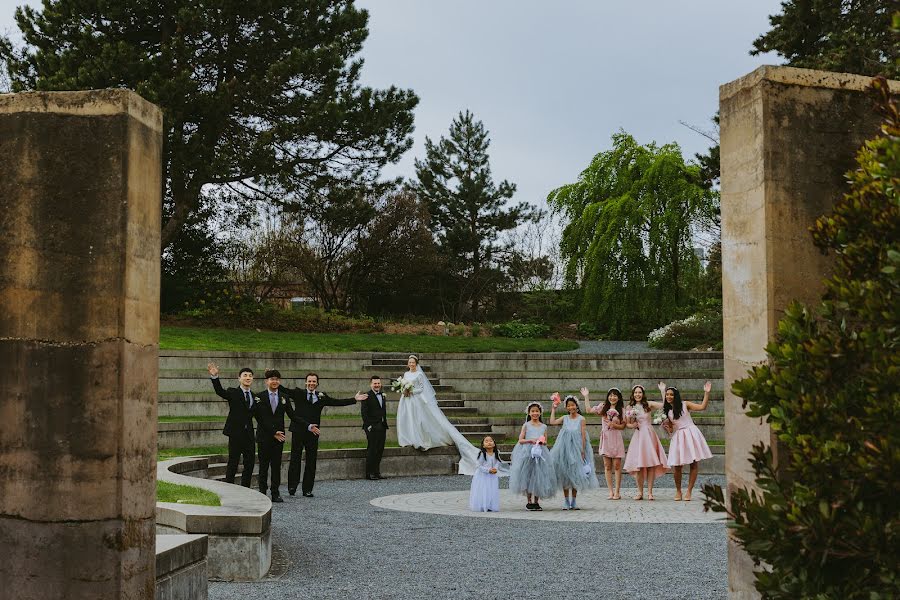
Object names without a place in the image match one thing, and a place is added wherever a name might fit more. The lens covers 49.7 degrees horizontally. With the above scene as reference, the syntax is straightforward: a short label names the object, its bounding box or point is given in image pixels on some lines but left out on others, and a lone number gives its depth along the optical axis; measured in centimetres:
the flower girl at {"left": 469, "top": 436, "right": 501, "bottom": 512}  1358
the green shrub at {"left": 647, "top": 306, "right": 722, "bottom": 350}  3050
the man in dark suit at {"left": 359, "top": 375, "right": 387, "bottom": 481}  1748
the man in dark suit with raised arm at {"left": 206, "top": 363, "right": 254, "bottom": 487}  1359
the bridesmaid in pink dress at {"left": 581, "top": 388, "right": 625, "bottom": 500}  1530
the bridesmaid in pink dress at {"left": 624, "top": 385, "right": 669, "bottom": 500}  1523
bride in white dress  1873
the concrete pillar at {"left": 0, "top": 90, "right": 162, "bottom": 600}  493
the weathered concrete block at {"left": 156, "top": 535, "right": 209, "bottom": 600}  591
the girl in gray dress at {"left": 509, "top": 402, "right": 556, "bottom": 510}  1368
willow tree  3625
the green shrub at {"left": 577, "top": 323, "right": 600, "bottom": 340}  3697
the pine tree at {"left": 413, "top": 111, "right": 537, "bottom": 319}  4838
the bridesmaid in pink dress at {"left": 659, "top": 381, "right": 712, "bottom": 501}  1505
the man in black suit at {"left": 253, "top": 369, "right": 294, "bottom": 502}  1352
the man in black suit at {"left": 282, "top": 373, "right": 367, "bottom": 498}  1479
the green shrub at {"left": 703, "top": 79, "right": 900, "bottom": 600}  337
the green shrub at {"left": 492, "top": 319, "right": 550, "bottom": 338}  3484
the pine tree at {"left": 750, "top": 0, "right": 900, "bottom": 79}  2241
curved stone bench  812
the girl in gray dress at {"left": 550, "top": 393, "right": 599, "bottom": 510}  1384
